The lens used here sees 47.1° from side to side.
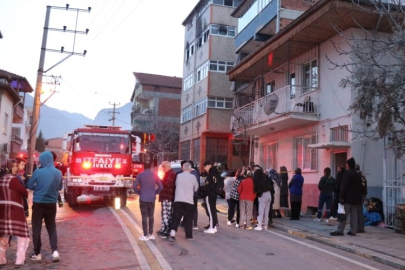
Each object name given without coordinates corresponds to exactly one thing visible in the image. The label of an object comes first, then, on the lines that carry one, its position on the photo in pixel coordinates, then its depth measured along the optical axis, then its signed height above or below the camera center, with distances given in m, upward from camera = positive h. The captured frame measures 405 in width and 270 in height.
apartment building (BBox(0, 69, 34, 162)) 34.97 +5.56
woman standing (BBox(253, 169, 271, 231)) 12.70 -0.28
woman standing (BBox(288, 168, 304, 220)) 15.04 -0.43
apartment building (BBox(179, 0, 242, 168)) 34.12 +6.78
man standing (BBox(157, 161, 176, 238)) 10.40 -0.52
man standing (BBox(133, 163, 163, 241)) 9.95 -0.40
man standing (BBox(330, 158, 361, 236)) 11.30 -0.33
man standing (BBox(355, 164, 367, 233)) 11.69 -0.71
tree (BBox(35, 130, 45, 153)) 95.50 +5.95
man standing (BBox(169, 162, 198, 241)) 10.16 -0.52
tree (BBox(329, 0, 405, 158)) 9.91 +2.09
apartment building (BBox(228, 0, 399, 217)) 16.00 +3.20
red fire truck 16.66 +0.49
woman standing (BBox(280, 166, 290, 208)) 15.98 -0.26
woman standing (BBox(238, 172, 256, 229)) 12.67 -0.54
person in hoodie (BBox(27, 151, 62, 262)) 7.49 -0.45
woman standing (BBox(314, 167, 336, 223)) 14.57 -0.17
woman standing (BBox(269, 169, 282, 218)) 15.13 -0.39
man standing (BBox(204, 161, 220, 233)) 11.73 -0.45
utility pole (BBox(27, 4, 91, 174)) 24.06 +3.10
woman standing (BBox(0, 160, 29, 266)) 6.92 -0.64
